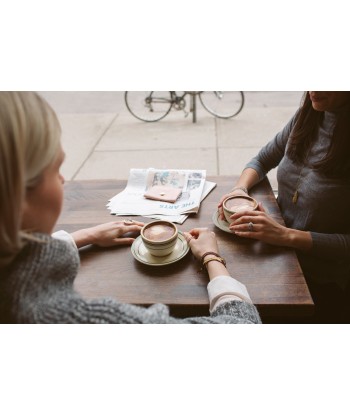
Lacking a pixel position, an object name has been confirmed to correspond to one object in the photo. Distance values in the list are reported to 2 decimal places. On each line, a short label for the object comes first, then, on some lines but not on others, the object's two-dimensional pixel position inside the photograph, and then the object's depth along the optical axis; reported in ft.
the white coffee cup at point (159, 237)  3.98
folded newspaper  4.97
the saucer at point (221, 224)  4.51
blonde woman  2.06
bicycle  15.99
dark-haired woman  4.34
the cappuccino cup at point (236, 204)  4.50
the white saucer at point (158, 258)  4.05
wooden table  3.58
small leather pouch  5.19
